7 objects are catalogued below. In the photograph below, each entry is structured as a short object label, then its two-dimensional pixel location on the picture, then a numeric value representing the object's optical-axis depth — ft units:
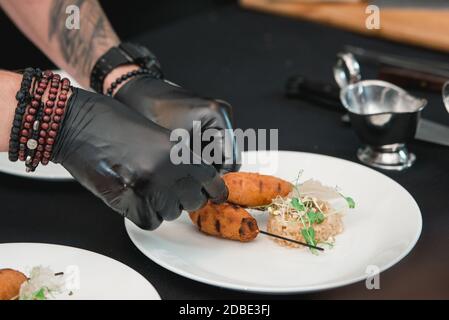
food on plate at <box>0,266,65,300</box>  2.72
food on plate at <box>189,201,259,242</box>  3.20
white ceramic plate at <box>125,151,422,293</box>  2.87
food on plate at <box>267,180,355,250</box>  3.22
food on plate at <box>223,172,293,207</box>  3.39
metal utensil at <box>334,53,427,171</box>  3.91
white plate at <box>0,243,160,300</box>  2.73
